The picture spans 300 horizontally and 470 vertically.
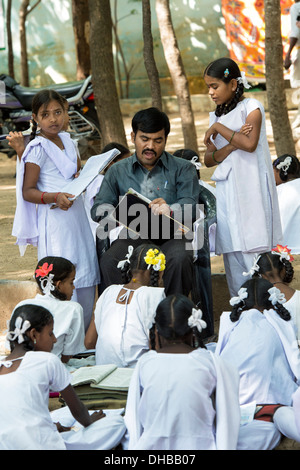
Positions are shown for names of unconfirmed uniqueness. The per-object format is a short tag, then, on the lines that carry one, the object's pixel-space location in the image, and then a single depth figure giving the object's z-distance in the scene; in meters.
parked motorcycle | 16.64
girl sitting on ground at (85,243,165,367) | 6.40
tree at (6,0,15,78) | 23.02
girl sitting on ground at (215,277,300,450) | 5.78
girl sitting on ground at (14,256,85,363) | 6.57
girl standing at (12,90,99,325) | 7.62
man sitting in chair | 7.28
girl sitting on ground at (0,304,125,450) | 4.89
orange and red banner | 20.70
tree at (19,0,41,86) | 23.09
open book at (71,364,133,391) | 5.93
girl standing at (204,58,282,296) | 7.59
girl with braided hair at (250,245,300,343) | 6.80
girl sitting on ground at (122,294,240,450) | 4.86
